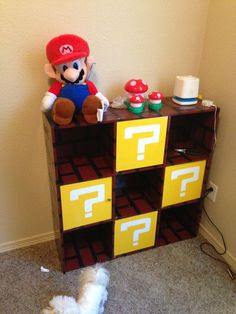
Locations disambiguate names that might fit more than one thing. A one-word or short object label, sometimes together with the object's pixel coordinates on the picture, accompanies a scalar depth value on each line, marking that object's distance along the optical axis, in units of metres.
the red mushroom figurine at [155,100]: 1.34
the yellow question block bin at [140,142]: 1.29
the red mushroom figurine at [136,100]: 1.30
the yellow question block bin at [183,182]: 1.50
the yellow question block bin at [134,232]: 1.53
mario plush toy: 1.16
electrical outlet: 1.63
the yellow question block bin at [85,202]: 1.32
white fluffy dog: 1.13
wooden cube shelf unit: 1.31
